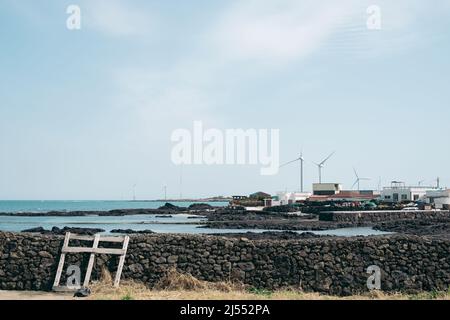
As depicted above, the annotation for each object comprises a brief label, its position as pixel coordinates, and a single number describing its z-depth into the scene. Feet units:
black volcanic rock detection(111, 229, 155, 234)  136.15
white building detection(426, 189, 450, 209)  259.56
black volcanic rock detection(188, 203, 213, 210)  394.52
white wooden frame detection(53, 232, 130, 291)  45.44
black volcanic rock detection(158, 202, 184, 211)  362.57
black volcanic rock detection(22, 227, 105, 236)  134.90
